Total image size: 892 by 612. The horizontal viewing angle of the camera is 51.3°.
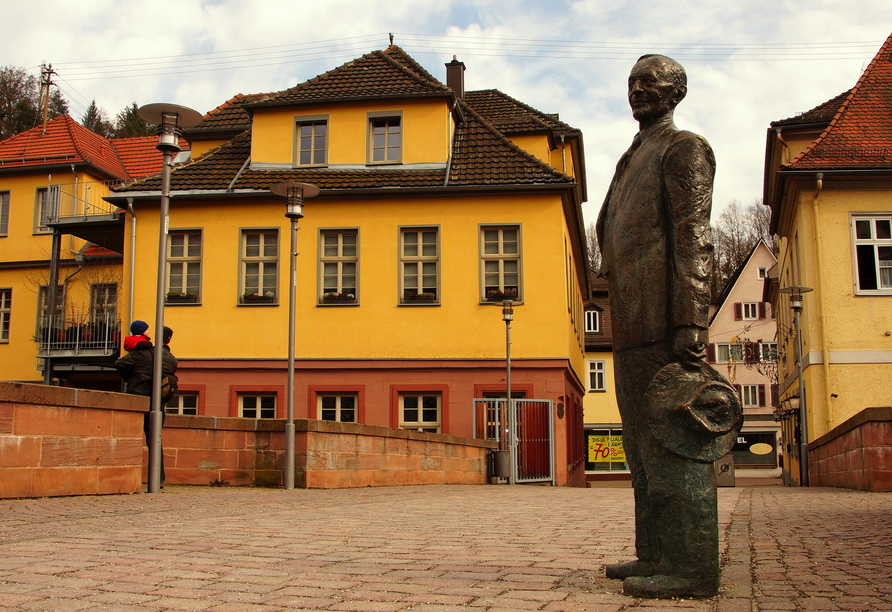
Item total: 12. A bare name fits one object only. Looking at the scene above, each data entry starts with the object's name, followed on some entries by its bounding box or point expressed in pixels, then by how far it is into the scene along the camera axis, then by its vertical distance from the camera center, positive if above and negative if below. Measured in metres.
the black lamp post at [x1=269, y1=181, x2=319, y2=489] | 14.39 +3.56
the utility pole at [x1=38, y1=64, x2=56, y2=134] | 47.96 +18.80
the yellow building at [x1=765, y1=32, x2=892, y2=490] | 22.67 +4.00
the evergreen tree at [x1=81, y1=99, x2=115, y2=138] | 65.25 +22.49
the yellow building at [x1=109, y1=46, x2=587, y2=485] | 23.67 +4.28
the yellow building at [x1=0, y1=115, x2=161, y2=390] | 32.62 +6.74
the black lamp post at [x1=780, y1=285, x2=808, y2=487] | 24.06 +0.23
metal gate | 21.55 -0.07
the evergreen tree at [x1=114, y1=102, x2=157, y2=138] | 61.47 +20.52
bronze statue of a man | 4.18 +0.38
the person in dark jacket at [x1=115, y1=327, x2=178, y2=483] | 12.47 +0.82
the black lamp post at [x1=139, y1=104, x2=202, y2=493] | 12.37 +4.00
